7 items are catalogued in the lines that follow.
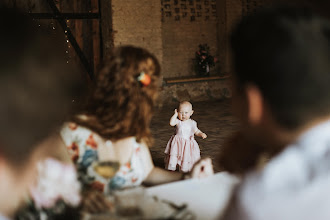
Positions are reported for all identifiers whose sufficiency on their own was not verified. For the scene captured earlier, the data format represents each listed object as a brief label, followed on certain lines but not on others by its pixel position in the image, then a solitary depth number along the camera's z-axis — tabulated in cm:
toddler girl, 446
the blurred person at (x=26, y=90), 70
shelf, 1016
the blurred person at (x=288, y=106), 78
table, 163
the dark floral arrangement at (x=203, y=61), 1107
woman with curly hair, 192
